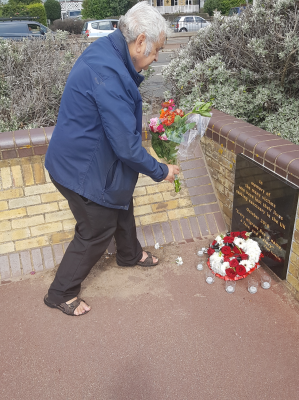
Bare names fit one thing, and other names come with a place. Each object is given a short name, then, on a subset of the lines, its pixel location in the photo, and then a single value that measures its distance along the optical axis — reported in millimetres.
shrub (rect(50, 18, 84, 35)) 28681
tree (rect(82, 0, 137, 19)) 35031
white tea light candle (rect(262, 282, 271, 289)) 2889
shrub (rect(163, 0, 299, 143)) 4293
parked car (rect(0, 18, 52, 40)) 16172
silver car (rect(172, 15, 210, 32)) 28031
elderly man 2062
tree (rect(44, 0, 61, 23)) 41050
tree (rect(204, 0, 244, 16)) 34344
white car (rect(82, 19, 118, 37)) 18906
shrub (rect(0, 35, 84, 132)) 4574
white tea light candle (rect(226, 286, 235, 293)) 2874
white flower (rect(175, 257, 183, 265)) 3230
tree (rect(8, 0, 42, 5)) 35412
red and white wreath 2982
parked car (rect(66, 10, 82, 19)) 45641
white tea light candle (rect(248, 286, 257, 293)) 2857
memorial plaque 2650
